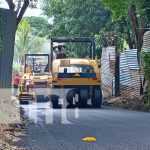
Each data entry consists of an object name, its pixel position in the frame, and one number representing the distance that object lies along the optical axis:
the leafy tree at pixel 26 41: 50.56
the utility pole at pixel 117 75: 27.94
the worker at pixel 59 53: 25.56
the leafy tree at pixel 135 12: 19.91
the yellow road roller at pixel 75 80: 23.61
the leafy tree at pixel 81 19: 31.28
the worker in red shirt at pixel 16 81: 28.65
